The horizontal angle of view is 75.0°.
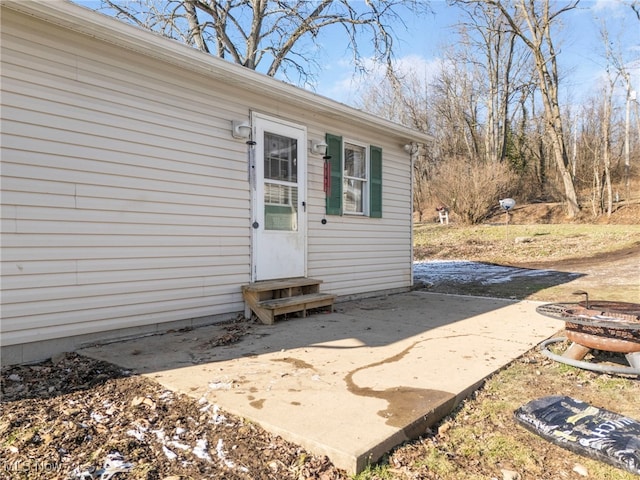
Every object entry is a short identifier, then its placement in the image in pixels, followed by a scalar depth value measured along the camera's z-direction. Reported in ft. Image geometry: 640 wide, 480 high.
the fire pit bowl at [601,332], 9.19
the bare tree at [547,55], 56.29
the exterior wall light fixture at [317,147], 18.71
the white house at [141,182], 10.73
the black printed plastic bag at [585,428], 6.13
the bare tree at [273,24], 38.55
